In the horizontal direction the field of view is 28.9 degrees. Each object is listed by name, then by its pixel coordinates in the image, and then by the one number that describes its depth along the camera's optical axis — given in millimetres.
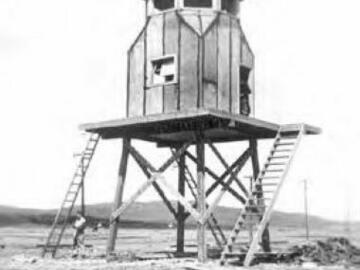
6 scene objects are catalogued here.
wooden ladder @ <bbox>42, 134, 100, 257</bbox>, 20928
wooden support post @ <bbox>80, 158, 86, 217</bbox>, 21031
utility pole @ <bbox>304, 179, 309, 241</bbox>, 42406
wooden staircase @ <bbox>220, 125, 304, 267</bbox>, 17578
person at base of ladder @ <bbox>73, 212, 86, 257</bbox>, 21797
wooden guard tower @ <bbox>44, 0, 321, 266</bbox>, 18422
